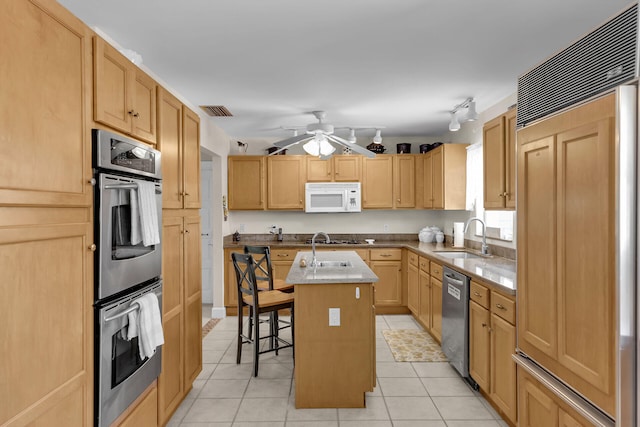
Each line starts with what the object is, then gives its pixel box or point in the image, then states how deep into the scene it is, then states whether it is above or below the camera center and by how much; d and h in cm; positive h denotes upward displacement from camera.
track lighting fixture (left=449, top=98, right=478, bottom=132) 373 +107
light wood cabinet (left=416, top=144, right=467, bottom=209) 468 +48
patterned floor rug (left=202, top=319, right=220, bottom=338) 438 -140
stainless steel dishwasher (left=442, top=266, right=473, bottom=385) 296 -89
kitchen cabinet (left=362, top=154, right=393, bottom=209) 543 +46
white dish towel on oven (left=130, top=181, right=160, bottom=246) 181 -1
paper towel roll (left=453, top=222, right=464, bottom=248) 464 -26
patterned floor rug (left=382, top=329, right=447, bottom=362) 354 -137
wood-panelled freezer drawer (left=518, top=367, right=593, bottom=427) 154 -88
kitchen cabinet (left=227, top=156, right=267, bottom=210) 538 +44
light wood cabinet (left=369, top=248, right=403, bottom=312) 504 -80
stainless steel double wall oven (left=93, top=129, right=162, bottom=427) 158 -27
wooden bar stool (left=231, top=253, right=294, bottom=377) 310 -76
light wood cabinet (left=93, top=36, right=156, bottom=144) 160 +59
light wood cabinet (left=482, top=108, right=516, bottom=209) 291 +43
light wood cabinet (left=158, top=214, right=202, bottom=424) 230 -66
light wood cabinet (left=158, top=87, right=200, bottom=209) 231 +43
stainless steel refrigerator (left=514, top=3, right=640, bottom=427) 124 -7
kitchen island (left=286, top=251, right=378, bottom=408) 262 -91
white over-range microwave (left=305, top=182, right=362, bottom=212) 534 +24
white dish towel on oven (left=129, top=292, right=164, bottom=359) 186 -57
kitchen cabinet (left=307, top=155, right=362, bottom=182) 540 +65
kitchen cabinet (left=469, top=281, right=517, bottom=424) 229 -91
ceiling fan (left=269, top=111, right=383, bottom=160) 362 +73
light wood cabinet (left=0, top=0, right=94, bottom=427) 113 -2
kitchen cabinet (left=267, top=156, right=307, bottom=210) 539 +49
